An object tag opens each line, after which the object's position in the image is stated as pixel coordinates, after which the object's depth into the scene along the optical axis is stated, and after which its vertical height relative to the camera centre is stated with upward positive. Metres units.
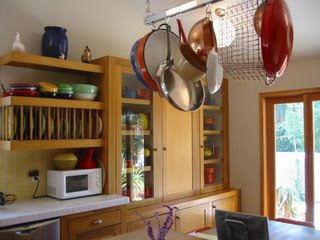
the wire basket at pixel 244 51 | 1.43 +0.35
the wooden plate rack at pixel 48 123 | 2.41 +0.08
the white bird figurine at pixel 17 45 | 2.49 +0.64
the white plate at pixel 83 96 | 2.71 +0.29
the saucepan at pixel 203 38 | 1.57 +0.45
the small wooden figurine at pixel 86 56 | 2.82 +0.64
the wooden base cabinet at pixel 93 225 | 2.39 -0.68
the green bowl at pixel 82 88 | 2.71 +0.36
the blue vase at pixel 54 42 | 2.66 +0.71
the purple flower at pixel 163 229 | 1.51 -0.43
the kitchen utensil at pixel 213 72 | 1.41 +0.25
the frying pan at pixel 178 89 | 1.49 +0.20
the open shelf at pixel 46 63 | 2.42 +0.52
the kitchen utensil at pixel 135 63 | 1.63 +0.33
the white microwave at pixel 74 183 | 2.62 -0.40
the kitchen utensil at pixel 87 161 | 2.81 -0.24
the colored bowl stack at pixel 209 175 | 3.75 -0.48
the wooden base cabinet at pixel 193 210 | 2.87 -0.74
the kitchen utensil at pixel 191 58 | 1.57 +0.34
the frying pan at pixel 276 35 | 1.27 +0.36
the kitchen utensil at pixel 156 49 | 1.61 +0.41
